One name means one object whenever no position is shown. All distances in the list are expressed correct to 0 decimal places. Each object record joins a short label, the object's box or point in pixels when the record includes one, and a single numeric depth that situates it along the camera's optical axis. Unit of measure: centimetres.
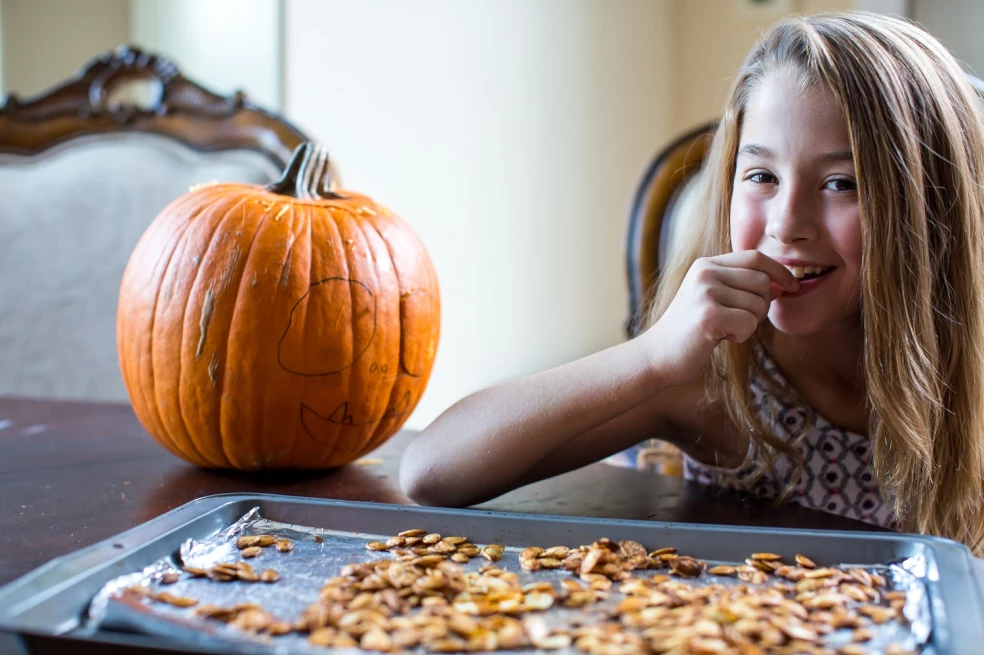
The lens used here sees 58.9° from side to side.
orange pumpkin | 78
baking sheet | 40
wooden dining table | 64
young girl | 76
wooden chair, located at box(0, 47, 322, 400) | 149
